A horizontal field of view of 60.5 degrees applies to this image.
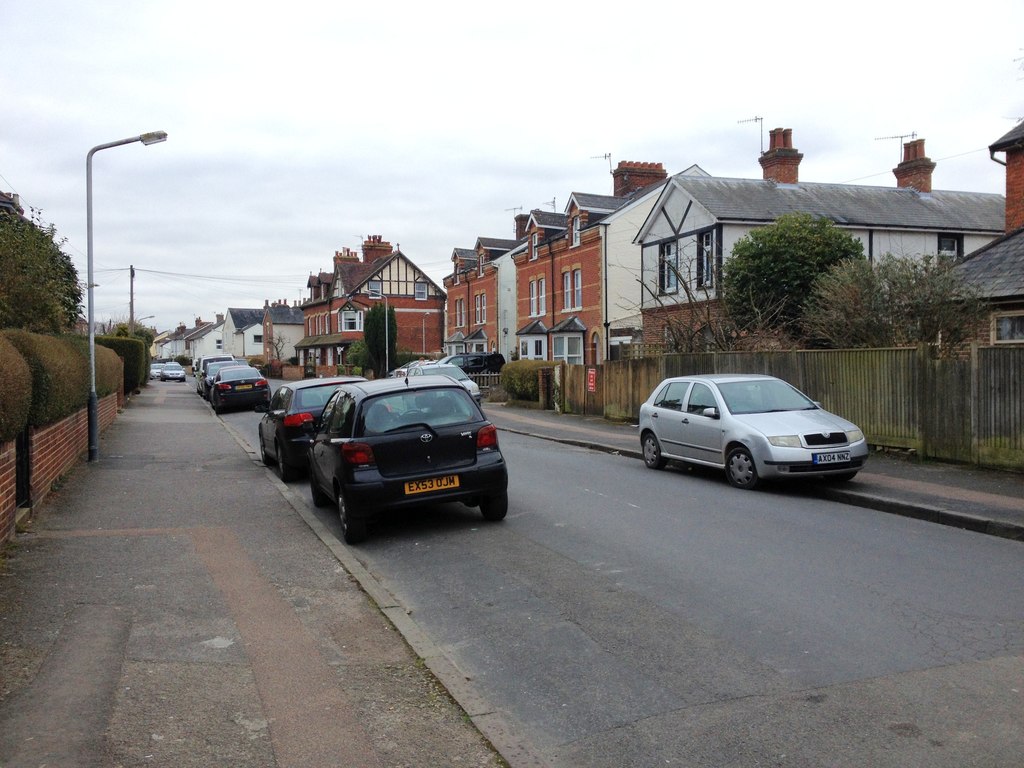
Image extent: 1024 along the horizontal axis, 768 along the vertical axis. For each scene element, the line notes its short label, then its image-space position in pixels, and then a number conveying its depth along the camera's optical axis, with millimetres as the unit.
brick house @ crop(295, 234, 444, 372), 68438
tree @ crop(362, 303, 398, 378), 55844
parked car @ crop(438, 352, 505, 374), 40594
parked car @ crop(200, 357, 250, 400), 36450
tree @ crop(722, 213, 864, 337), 22875
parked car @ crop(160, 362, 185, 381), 62625
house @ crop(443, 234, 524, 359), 50406
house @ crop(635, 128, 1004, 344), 28609
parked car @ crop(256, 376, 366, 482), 13102
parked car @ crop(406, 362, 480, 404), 24500
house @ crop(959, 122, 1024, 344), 15945
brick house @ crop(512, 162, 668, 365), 37438
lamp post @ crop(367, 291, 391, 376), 50769
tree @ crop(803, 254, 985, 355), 15133
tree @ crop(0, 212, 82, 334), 13321
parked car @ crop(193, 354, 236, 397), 40659
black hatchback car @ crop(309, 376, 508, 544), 8703
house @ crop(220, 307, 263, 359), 99312
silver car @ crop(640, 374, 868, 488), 11117
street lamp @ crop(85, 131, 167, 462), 15234
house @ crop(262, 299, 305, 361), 87500
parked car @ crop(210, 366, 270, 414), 29406
